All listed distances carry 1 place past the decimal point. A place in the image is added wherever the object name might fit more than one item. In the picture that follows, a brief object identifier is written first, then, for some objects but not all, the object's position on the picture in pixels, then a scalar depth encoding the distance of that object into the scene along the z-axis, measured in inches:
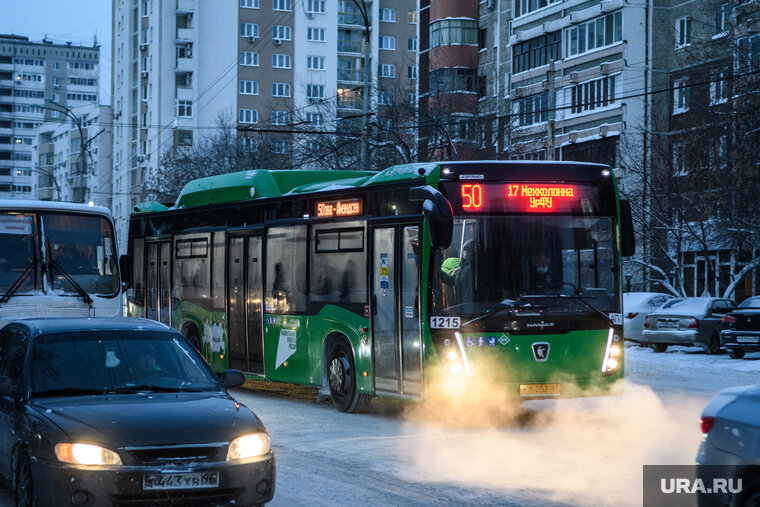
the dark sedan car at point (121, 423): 296.2
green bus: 535.2
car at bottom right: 251.6
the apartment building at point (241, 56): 3993.6
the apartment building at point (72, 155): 5098.4
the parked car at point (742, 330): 1054.4
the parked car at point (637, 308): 1298.0
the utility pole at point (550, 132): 1363.6
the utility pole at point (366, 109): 1429.6
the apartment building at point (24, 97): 7032.5
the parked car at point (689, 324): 1180.0
